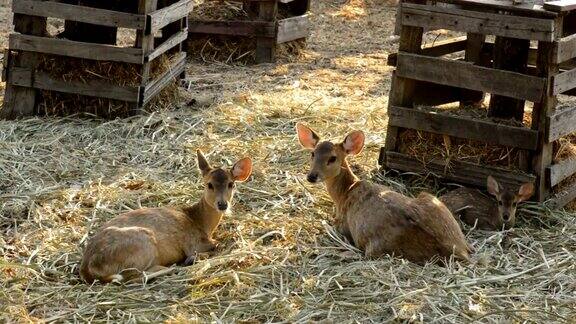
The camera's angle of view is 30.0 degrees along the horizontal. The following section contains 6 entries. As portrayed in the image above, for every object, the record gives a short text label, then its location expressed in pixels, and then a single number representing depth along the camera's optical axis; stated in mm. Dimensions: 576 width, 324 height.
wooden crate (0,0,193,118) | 10688
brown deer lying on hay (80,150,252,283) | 6898
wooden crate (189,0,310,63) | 14367
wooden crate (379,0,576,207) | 8352
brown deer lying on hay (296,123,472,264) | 7398
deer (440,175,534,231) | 8281
